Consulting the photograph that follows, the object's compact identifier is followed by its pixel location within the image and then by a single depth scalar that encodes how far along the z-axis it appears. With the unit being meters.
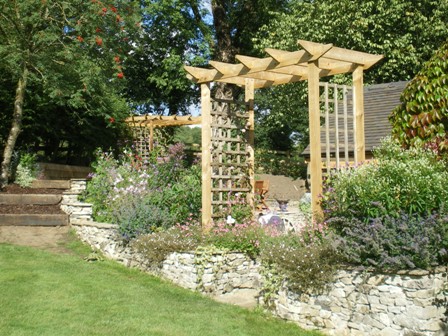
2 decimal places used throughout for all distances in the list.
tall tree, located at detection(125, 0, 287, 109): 20.52
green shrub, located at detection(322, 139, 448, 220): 5.62
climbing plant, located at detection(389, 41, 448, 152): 7.00
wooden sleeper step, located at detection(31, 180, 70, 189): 11.72
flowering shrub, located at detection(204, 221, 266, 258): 7.17
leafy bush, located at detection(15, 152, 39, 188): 11.77
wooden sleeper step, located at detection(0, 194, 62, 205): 10.49
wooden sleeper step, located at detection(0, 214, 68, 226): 9.66
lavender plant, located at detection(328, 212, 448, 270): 5.30
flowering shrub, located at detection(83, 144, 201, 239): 8.41
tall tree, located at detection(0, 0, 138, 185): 10.48
